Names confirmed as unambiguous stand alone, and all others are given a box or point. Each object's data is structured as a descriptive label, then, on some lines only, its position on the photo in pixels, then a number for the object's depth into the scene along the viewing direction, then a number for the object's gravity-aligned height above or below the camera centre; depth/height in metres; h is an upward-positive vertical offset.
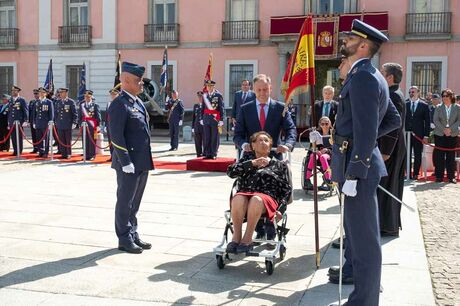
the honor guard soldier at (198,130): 15.65 -0.84
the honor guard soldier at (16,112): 16.44 -0.42
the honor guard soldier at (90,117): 15.30 -0.51
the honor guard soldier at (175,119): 18.39 -0.64
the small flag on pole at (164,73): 23.98 +1.10
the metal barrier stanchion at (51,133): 15.00 -0.93
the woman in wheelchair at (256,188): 5.37 -0.89
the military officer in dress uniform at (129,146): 5.89 -0.50
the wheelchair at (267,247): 5.20 -1.39
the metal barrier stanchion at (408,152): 12.17 -1.08
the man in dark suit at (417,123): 12.30 -0.46
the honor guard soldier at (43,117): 15.81 -0.54
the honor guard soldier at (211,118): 14.62 -0.48
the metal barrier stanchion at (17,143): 15.73 -1.25
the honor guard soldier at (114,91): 10.97 +0.14
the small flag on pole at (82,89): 17.74 +0.31
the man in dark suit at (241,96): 12.86 +0.09
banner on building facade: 24.52 +2.78
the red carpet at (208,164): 12.90 -1.48
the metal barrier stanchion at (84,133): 14.56 -0.91
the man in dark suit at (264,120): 6.30 -0.23
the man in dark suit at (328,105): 10.04 -0.08
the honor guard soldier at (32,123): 16.50 -0.72
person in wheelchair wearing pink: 9.73 -1.03
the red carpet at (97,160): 13.88 -1.64
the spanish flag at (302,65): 5.56 +0.35
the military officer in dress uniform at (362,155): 3.99 -0.39
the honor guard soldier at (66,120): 15.56 -0.60
